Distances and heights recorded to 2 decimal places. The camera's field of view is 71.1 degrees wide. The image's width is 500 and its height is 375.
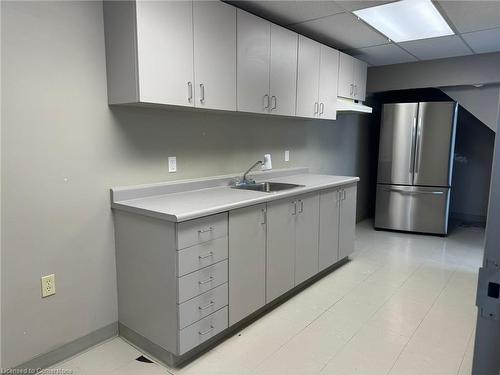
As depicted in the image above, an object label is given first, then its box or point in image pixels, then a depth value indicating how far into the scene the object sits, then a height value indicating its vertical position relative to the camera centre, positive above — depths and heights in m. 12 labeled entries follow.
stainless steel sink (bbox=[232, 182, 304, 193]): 2.91 -0.36
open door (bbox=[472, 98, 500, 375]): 0.79 -0.37
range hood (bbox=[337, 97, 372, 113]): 3.64 +0.42
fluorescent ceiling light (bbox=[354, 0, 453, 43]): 2.66 +1.05
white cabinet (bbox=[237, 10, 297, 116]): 2.50 +0.60
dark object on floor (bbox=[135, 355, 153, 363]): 2.01 -1.24
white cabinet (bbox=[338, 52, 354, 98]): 3.62 +0.73
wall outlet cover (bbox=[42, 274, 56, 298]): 1.90 -0.78
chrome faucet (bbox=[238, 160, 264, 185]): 2.96 -0.30
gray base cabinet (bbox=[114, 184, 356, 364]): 1.89 -0.77
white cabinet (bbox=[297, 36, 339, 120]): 3.12 +0.61
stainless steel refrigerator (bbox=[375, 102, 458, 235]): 4.46 -0.27
